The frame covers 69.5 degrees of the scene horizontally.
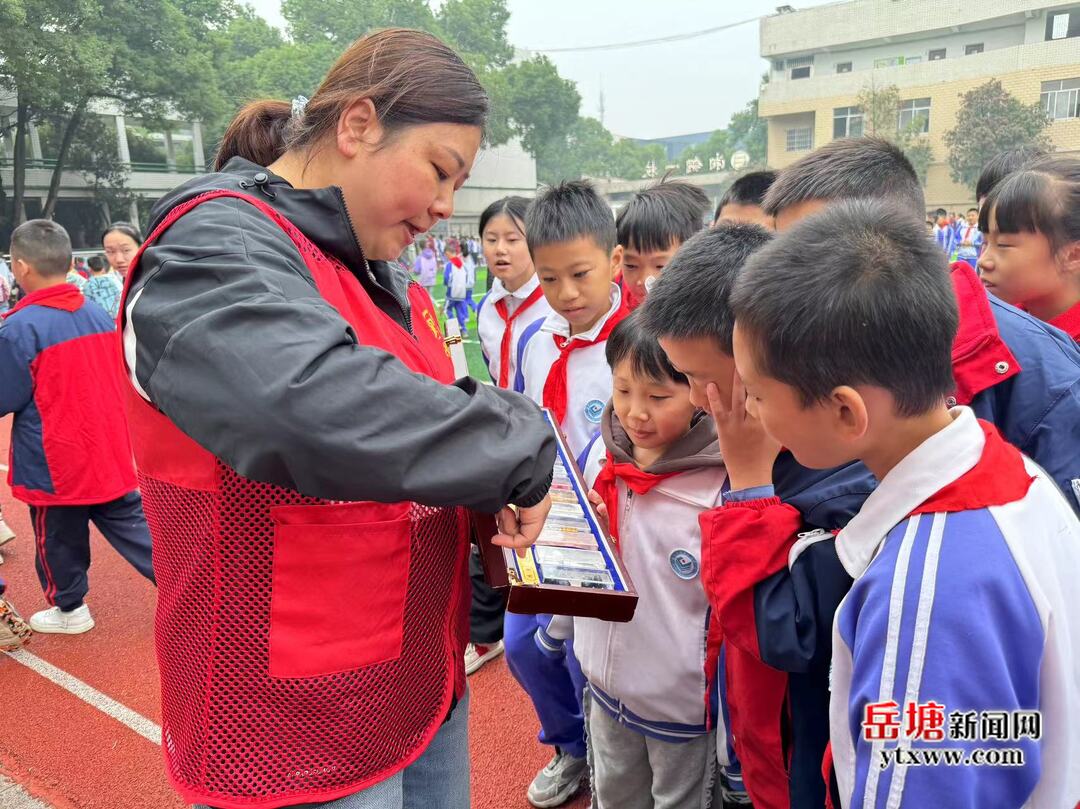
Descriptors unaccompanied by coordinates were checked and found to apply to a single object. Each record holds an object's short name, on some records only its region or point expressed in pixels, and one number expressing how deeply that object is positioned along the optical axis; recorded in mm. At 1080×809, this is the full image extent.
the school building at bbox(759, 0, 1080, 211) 32969
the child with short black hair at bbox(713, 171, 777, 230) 3330
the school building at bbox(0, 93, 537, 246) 27109
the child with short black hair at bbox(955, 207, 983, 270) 15160
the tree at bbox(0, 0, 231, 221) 22016
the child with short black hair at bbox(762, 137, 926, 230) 1954
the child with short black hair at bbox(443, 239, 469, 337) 13406
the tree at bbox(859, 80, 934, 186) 36219
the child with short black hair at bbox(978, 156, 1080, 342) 2043
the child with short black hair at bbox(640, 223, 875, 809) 1323
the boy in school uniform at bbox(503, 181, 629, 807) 2545
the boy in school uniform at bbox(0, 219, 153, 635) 3891
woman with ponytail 940
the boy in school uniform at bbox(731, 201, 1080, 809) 979
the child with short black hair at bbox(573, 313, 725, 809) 1798
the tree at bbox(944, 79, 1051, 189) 32344
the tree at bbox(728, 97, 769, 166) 63966
